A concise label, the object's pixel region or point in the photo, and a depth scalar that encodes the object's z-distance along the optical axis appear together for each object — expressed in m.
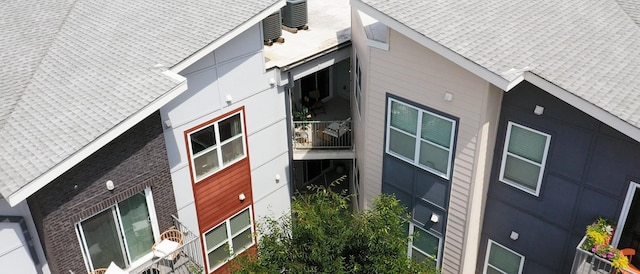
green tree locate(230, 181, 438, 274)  12.38
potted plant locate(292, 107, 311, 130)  21.03
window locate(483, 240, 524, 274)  15.92
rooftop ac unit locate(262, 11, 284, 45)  20.09
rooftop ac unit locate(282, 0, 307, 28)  21.18
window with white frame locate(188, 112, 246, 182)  17.06
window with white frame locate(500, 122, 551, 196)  14.05
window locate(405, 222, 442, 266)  17.20
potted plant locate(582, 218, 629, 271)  12.60
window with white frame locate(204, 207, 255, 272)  18.81
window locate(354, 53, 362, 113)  18.47
